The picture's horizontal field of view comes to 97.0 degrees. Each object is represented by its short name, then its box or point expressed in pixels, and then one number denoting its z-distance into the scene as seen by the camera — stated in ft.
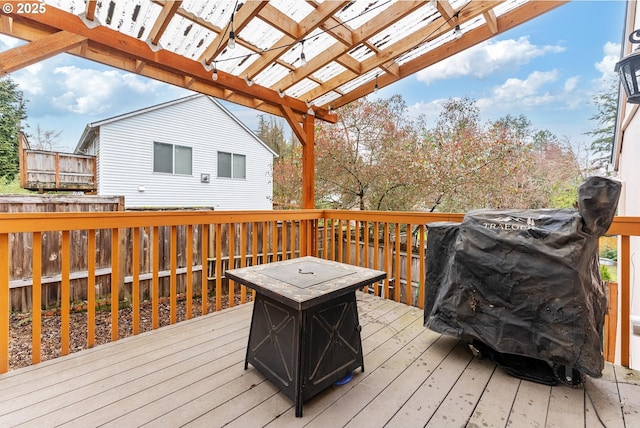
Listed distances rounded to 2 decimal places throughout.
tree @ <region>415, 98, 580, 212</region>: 17.88
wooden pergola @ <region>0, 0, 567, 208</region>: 6.64
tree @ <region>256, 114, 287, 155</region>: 35.17
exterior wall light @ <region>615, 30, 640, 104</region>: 5.13
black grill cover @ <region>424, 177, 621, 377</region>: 4.92
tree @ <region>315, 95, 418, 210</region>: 19.31
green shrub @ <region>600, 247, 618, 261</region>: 20.97
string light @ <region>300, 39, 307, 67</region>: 8.74
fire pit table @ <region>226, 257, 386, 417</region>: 4.65
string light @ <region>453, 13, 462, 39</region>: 8.25
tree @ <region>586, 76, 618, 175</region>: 20.92
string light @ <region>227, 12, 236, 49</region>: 7.35
